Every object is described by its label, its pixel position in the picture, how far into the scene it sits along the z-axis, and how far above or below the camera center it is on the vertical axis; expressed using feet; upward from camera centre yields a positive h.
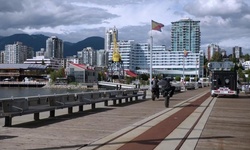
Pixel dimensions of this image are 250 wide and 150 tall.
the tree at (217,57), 557.21 +31.54
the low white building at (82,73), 609.42 +9.38
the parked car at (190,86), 209.87 -4.12
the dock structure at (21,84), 555.28 -7.11
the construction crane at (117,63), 581.53 +24.62
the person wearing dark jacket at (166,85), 73.76 -1.22
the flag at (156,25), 138.44 +19.13
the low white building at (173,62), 575.09 +26.39
